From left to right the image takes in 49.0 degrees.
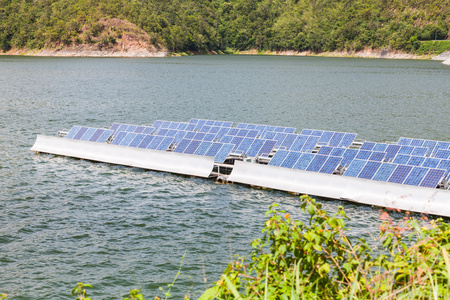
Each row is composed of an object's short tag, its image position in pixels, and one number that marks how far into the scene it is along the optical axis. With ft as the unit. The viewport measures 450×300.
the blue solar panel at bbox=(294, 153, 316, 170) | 91.28
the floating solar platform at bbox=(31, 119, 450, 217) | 81.15
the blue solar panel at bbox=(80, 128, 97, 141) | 118.10
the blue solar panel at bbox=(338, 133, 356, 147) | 106.73
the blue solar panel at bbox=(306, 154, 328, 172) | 90.23
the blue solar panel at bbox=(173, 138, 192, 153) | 105.91
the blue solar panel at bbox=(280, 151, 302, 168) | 92.79
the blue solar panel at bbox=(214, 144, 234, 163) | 99.17
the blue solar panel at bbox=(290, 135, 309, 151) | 105.29
